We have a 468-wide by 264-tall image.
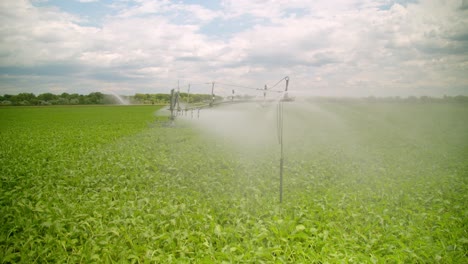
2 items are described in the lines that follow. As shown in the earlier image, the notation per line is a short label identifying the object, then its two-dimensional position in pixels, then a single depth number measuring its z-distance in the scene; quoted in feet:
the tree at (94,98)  223.30
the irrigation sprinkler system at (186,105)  80.92
